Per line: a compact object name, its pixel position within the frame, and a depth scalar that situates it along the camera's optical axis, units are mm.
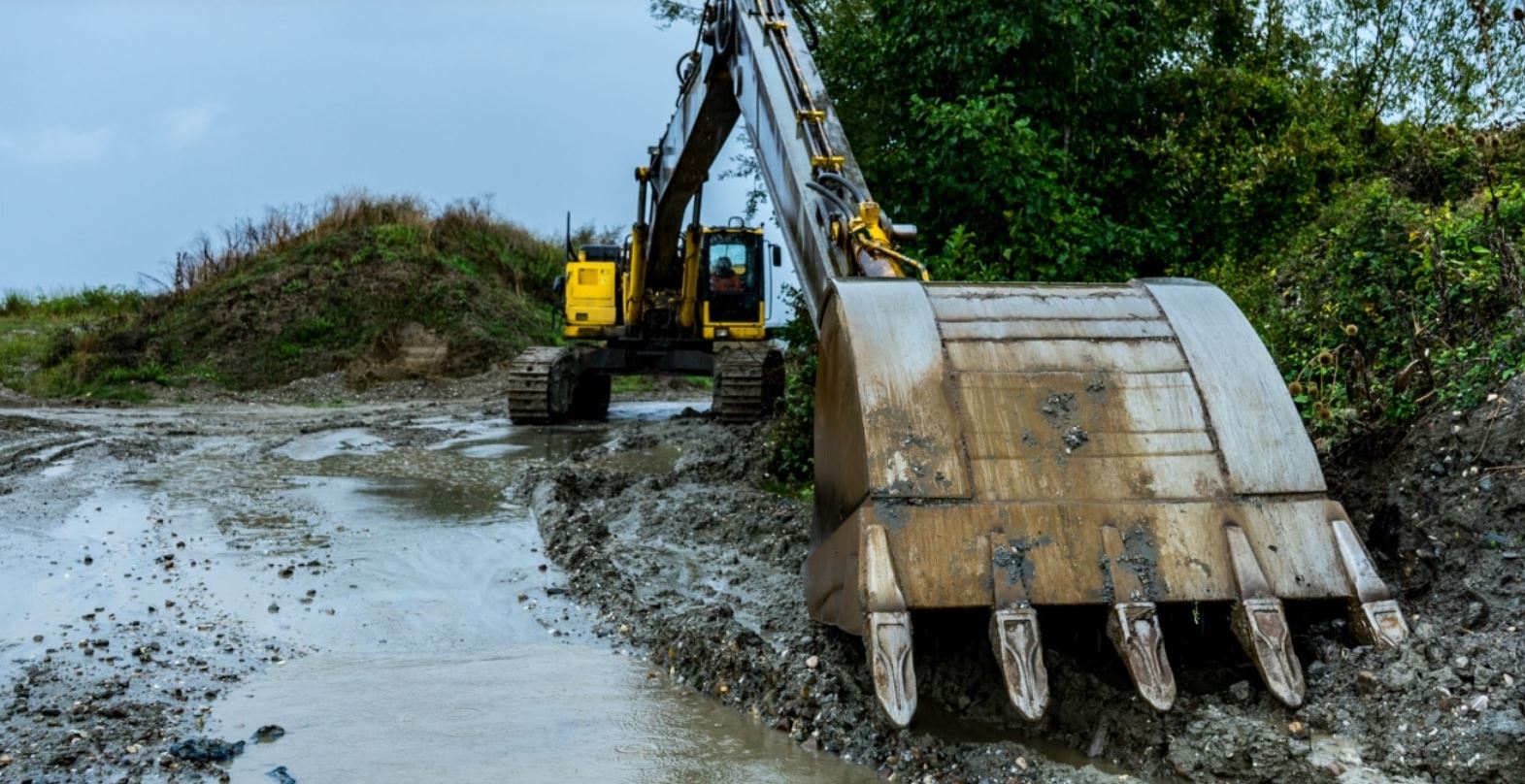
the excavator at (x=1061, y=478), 3592
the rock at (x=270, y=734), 3941
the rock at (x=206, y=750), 3732
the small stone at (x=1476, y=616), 3896
